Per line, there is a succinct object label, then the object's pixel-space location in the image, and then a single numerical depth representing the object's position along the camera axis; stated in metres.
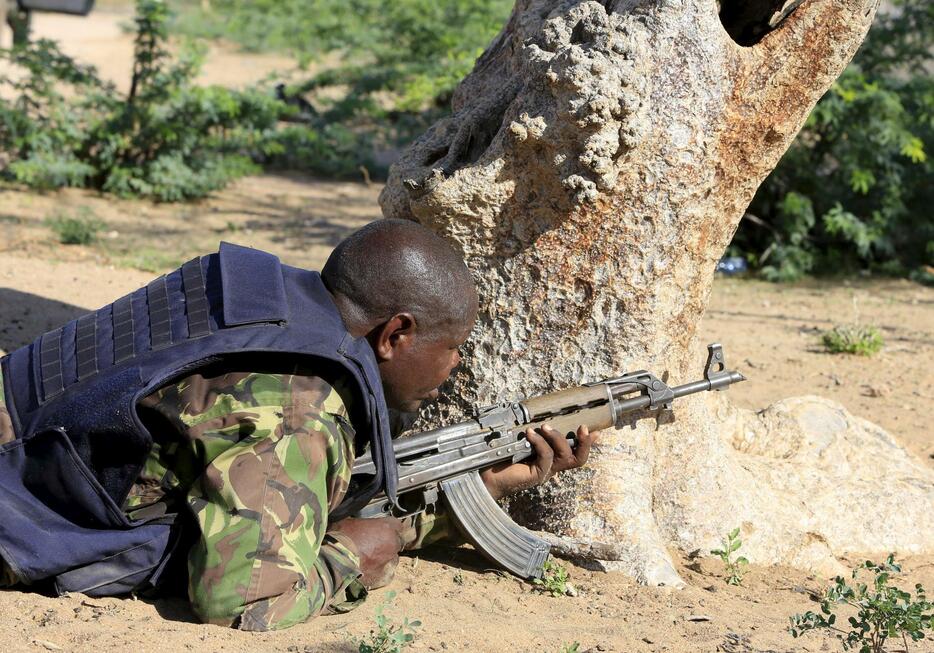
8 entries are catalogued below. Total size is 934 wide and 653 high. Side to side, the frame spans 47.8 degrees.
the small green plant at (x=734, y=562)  3.51
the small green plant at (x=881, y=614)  2.54
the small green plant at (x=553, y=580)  3.22
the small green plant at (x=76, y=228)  7.42
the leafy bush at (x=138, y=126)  8.78
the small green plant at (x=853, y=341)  6.52
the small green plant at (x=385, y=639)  2.47
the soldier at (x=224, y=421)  2.52
